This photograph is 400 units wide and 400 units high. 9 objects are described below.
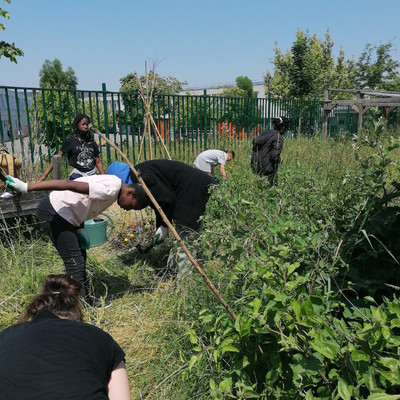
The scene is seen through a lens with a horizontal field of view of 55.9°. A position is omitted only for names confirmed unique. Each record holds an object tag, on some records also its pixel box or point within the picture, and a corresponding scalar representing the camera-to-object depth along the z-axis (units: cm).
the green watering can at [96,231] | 392
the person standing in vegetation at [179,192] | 321
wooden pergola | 884
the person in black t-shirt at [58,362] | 130
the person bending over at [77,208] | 277
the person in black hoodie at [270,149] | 540
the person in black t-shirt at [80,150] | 513
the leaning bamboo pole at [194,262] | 170
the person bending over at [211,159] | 565
